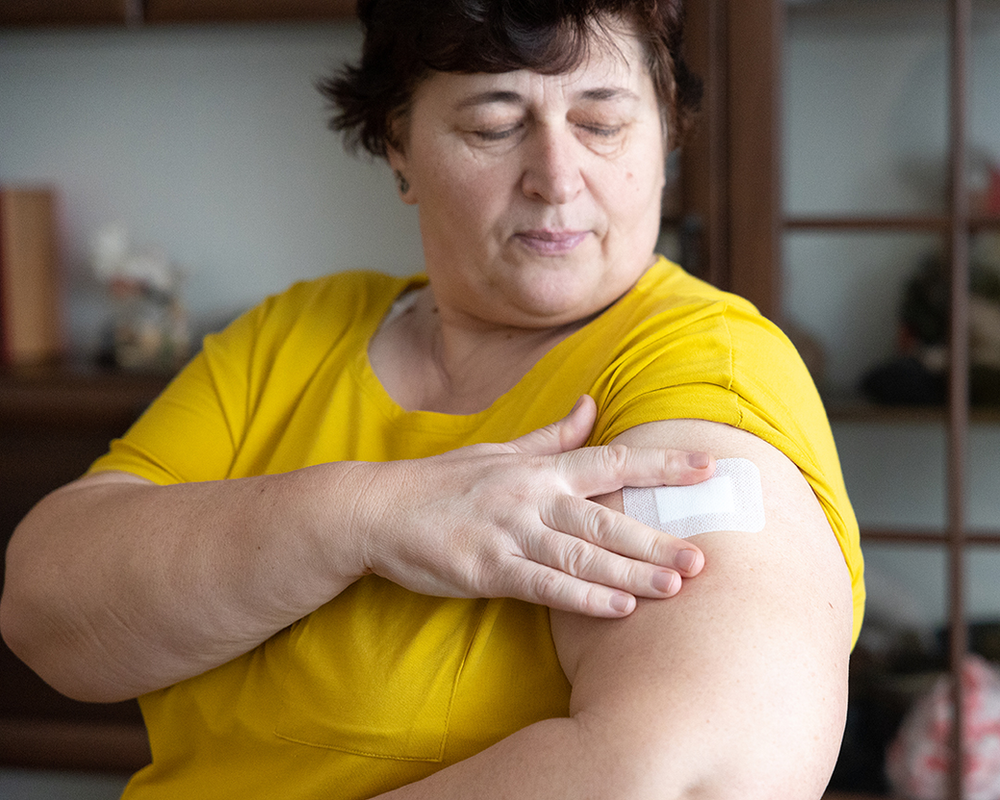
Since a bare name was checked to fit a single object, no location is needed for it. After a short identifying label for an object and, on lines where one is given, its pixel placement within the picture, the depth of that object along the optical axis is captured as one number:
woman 0.64
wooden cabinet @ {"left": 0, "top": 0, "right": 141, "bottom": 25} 2.02
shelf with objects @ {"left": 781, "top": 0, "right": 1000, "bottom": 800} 1.90
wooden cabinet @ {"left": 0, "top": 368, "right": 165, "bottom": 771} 1.96
